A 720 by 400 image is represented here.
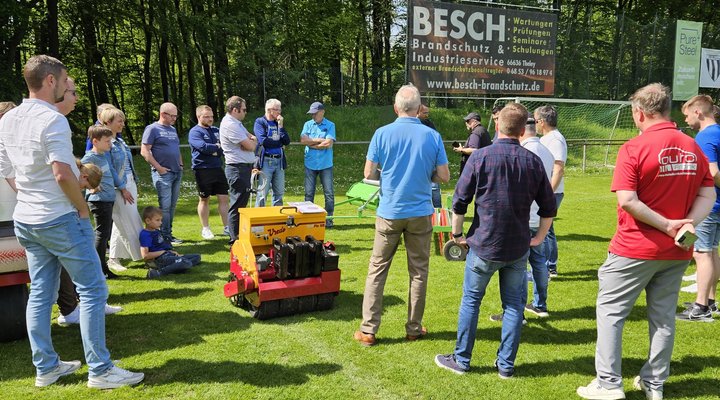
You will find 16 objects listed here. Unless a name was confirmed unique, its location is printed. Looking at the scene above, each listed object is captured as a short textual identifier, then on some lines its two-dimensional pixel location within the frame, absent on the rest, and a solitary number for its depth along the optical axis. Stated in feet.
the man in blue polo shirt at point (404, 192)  12.57
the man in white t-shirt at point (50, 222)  9.91
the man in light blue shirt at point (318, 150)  25.73
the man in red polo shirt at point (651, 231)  9.75
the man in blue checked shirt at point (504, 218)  10.73
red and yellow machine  14.58
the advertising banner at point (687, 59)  62.03
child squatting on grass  19.41
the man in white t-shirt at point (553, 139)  15.89
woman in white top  18.72
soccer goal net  61.77
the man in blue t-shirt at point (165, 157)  22.17
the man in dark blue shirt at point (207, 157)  22.95
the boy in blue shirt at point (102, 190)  17.51
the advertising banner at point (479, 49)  42.22
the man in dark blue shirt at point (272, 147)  23.98
